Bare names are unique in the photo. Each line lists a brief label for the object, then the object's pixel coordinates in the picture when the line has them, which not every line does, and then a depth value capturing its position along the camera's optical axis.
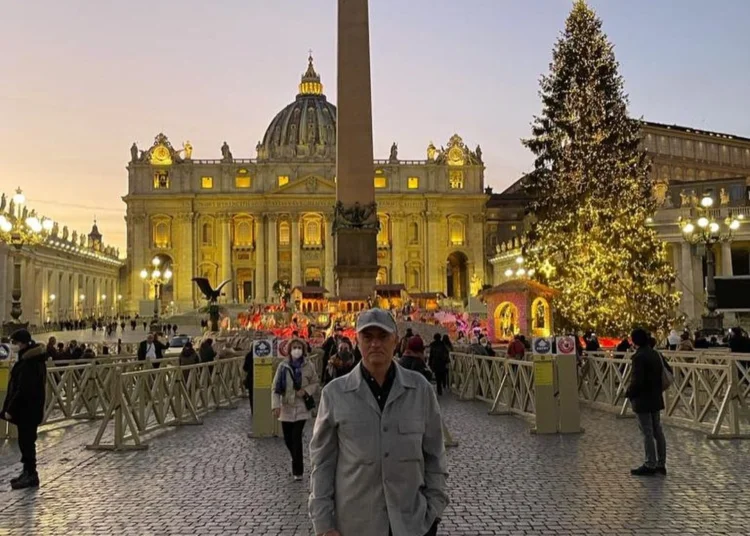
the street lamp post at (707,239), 23.83
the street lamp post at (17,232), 21.68
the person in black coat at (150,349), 19.06
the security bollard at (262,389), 12.01
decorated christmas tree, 26.75
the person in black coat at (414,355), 11.00
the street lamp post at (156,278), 42.42
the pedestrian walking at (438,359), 17.81
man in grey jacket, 3.41
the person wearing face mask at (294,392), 8.44
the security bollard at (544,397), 11.91
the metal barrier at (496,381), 13.69
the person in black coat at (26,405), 8.50
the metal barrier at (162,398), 10.98
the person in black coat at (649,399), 8.65
